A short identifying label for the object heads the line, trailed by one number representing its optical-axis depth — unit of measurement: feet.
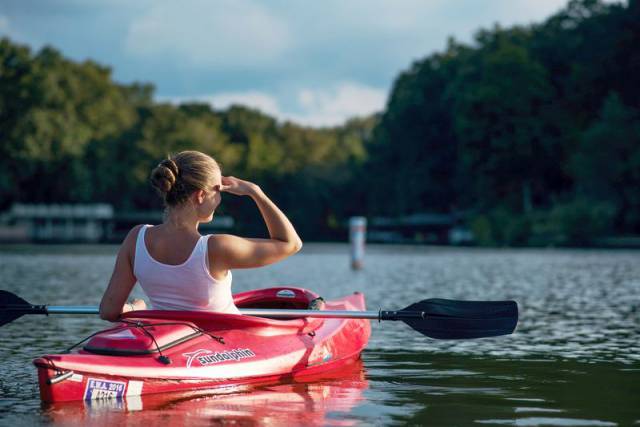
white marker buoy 110.11
